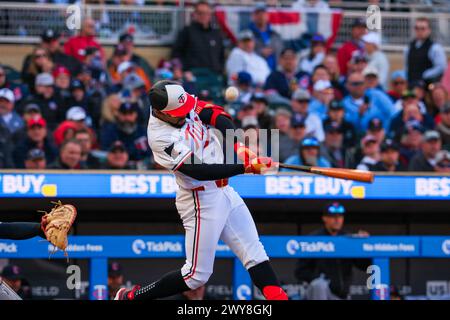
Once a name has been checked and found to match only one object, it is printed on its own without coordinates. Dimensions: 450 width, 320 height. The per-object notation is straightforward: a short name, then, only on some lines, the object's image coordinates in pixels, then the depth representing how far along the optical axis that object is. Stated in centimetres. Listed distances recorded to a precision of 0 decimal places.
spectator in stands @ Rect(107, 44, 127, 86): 2044
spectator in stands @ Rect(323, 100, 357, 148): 1934
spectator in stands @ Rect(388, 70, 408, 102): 2123
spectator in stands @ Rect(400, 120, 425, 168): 1887
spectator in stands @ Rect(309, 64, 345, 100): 2058
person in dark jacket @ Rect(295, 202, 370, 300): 1717
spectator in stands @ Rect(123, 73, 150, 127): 1897
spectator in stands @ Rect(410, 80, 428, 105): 2091
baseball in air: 1448
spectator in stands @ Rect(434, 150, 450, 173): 1817
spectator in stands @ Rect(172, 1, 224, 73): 2098
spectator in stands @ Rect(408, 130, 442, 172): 1833
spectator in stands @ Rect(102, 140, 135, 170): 1750
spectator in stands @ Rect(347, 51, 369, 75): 2131
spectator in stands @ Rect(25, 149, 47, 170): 1723
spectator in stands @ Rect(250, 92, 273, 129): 1908
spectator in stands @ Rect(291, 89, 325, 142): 1941
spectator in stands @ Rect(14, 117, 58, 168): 1774
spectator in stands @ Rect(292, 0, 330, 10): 2244
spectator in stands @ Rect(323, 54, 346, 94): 2086
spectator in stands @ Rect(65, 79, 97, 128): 1906
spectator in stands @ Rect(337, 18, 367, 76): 2195
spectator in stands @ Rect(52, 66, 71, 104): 1914
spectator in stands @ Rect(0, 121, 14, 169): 1745
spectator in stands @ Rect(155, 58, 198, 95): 1983
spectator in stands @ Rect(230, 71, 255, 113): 1987
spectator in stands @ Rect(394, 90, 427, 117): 2019
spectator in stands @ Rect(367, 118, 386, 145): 1920
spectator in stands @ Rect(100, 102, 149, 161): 1844
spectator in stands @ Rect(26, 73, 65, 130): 1894
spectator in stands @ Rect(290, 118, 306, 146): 1862
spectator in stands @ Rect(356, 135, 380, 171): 1830
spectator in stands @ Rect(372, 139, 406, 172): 1827
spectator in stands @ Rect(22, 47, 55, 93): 1961
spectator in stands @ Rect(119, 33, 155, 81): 2066
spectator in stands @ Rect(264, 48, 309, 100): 2047
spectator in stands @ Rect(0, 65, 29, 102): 1920
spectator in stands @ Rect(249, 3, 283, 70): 2136
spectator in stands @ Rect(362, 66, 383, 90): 2080
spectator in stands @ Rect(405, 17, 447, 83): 2169
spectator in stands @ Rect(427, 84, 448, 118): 2081
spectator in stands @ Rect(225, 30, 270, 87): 2092
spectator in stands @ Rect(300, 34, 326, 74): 2145
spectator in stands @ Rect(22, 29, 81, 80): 1995
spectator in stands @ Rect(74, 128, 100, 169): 1766
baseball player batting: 1267
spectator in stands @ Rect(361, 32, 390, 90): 2172
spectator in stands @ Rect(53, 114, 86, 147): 1823
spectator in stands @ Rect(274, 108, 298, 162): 1833
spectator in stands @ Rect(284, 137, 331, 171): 1789
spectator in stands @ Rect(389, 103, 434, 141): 1967
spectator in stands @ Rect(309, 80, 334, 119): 2002
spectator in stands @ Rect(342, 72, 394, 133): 2003
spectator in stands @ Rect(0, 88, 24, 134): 1825
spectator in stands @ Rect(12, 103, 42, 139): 1812
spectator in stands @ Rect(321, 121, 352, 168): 1866
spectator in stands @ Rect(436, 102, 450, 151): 1933
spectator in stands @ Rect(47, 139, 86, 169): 1728
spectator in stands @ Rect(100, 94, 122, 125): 1894
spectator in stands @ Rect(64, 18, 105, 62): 2048
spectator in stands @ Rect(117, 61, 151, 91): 2005
